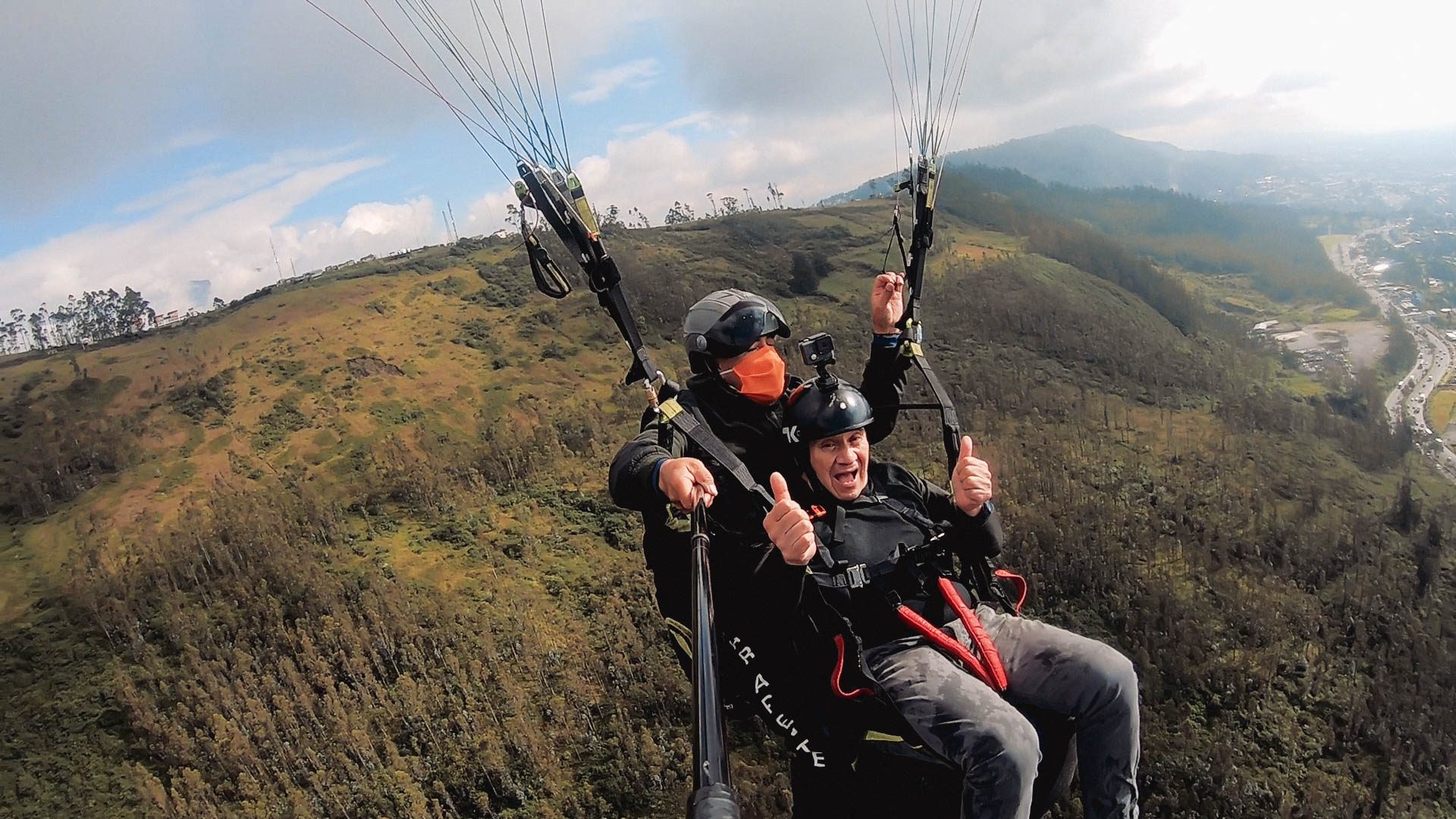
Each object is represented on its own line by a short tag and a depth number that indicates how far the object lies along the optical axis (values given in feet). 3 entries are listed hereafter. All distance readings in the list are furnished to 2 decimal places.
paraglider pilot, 11.13
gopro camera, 13.12
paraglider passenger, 10.09
